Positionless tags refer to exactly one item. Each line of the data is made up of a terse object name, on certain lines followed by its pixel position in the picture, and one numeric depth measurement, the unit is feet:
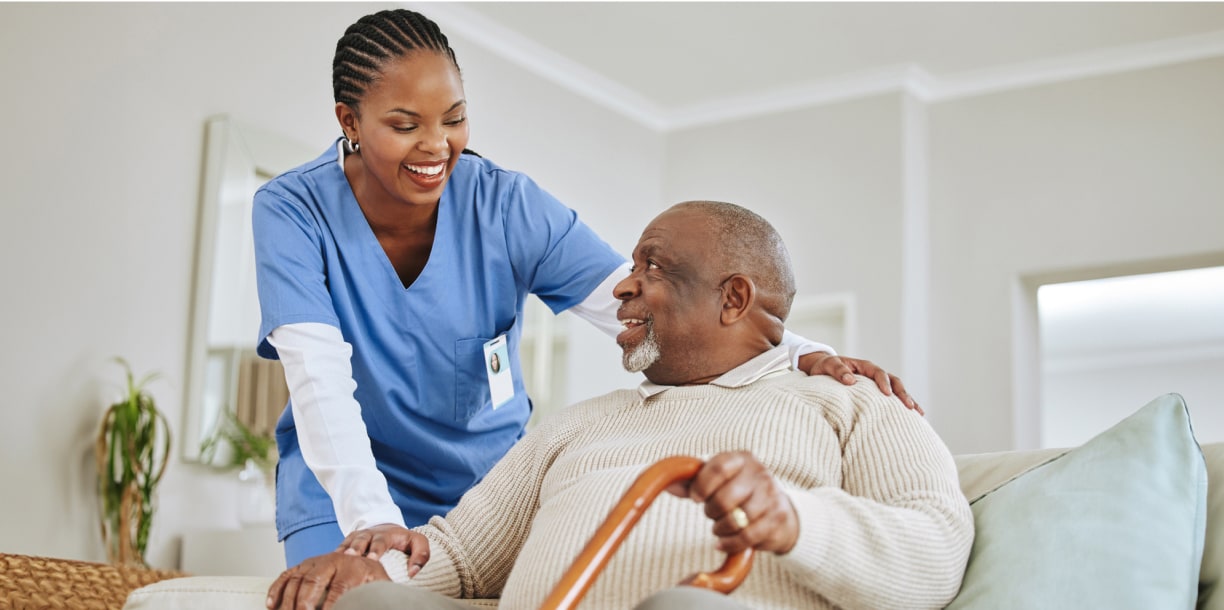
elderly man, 3.86
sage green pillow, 4.02
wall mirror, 11.98
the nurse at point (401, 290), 5.54
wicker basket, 5.34
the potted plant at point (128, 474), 10.99
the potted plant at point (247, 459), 12.05
